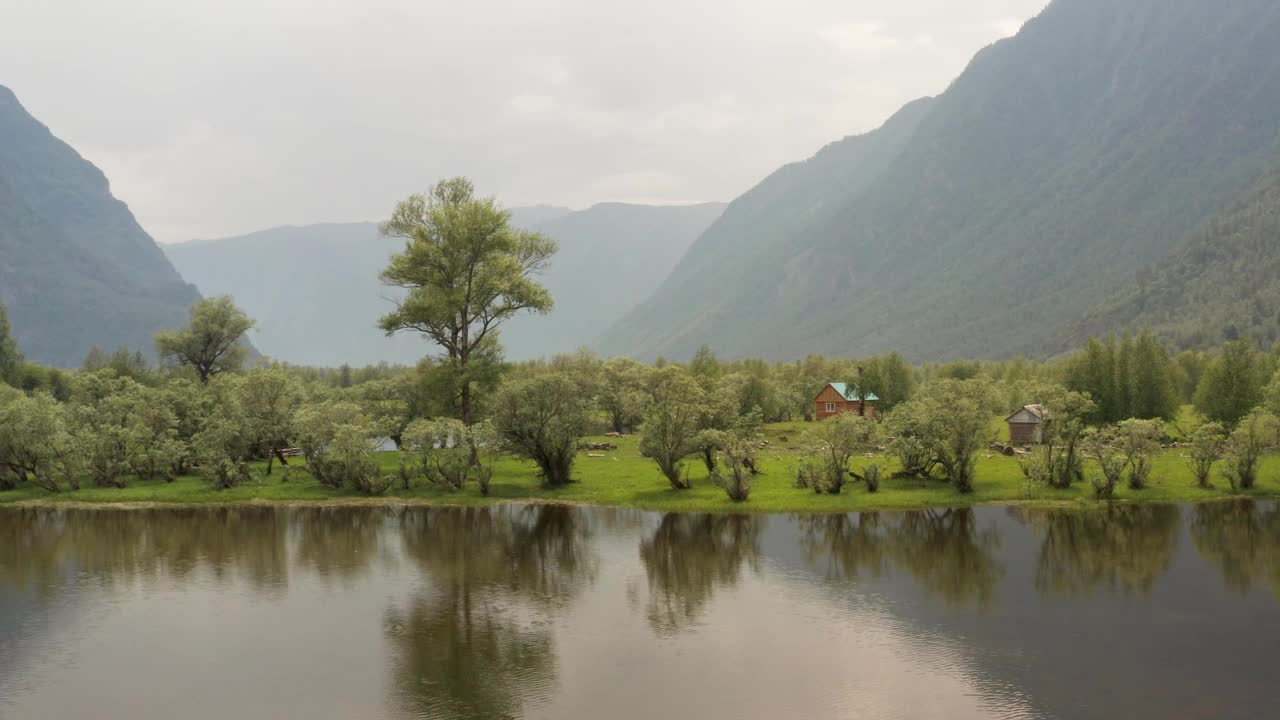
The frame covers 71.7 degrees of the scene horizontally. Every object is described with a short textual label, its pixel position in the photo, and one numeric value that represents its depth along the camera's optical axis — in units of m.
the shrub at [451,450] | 57.31
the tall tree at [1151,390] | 80.81
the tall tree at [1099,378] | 82.69
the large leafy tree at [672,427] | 55.12
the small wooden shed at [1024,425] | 81.06
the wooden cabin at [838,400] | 114.38
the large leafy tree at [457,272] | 63.94
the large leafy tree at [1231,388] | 75.50
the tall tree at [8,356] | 94.38
